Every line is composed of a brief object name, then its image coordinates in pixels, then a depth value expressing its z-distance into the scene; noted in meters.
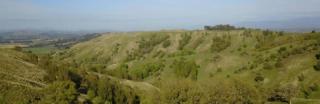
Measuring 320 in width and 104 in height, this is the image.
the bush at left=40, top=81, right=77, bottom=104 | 39.45
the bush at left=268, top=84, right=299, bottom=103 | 49.78
